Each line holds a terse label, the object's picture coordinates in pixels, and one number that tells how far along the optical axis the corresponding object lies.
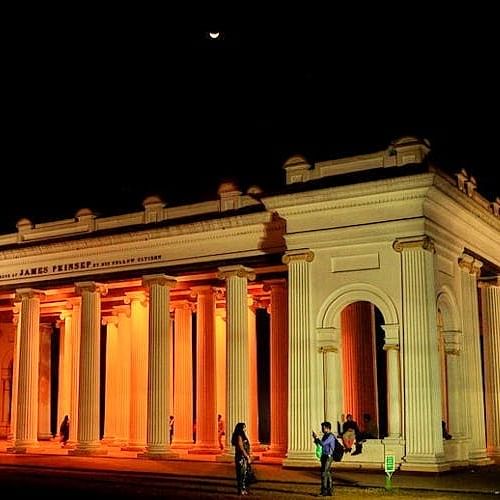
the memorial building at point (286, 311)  25.77
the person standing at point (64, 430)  39.66
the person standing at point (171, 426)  36.44
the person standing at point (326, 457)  20.75
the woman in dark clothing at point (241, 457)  21.55
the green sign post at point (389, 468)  21.52
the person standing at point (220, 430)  34.90
